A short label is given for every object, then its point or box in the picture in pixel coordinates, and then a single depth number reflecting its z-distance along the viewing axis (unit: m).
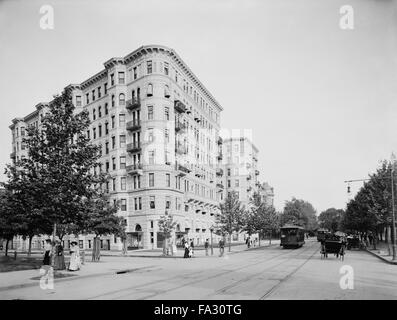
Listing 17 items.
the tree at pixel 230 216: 48.84
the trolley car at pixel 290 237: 51.16
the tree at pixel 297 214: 118.25
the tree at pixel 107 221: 34.34
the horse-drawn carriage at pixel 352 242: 45.09
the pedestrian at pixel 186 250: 34.53
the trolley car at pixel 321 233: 68.36
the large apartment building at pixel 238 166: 101.06
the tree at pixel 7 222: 29.03
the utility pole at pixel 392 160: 32.38
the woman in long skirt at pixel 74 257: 21.19
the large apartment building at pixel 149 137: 52.44
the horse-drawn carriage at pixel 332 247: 28.61
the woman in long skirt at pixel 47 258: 20.86
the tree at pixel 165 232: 37.81
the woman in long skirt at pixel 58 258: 22.08
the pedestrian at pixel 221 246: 36.70
